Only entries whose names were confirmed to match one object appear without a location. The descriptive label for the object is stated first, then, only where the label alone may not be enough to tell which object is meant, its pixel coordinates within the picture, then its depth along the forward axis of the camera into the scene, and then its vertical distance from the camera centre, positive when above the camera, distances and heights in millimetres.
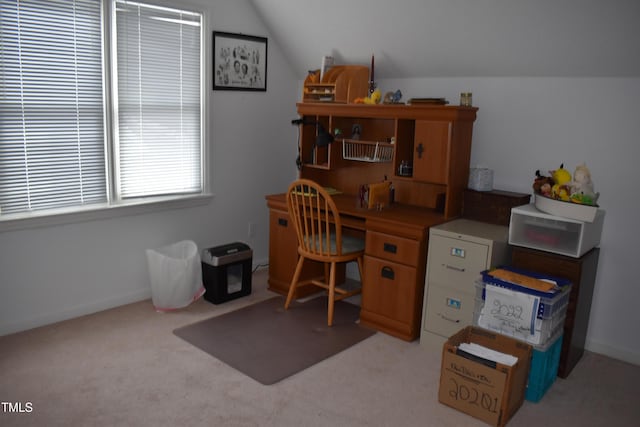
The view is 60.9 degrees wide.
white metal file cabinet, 2986 -806
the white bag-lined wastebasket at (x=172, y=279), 3510 -1077
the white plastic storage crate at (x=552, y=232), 2805 -537
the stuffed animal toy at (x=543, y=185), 2926 -301
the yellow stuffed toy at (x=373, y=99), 3652 +145
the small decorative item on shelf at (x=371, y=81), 3868 +276
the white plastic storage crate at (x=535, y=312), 2635 -920
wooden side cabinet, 2818 -760
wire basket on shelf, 3764 -215
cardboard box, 2441 -1168
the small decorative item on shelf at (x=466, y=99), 3357 +158
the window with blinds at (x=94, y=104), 3039 +23
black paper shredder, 3715 -1079
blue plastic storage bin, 2660 -1179
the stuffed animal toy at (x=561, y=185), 2832 -288
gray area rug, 2945 -1304
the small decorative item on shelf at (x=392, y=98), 3639 +156
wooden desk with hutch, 3250 -506
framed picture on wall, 3961 +391
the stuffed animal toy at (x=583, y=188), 2781 -296
